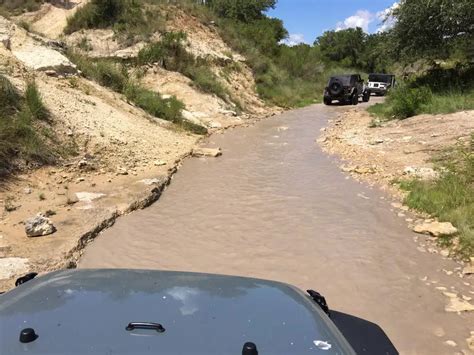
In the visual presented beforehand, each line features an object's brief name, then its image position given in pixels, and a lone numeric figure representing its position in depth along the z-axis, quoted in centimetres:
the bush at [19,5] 2586
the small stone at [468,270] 590
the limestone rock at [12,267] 547
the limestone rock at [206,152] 1348
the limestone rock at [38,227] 672
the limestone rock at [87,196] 849
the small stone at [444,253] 646
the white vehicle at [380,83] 3511
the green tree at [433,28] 1723
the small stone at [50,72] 1429
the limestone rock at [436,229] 692
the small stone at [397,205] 860
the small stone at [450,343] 448
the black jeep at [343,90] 2886
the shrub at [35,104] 1102
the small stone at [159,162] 1173
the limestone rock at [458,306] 508
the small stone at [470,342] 441
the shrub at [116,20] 2423
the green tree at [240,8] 4350
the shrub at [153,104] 1684
